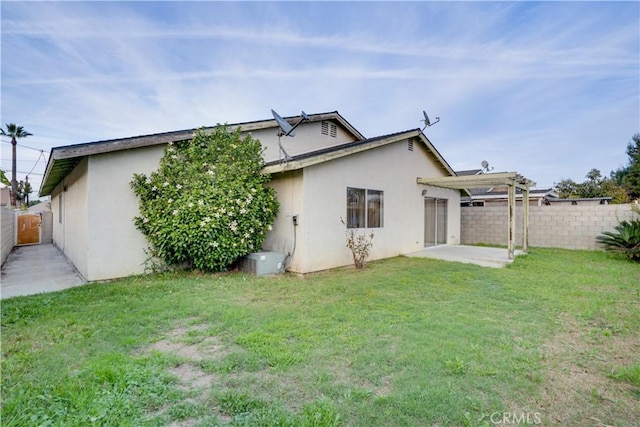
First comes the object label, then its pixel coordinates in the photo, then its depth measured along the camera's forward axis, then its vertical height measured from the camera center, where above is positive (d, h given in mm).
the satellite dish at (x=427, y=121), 11538 +3463
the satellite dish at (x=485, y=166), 18594 +2983
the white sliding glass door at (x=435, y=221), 13539 -204
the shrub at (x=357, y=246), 8984 -857
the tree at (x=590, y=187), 30703 +3027
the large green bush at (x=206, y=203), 7184 +311
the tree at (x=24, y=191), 32831 +2664
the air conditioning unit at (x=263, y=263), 7918 -1192
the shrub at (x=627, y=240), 9906 -751
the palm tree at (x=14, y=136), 25281 +6356
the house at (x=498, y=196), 20377 +1324
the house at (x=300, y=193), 7387 +655
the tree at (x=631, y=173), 29953 +4452
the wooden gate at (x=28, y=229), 17344 -733
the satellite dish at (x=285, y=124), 8754 +2548
